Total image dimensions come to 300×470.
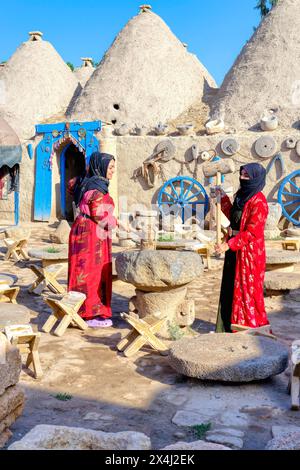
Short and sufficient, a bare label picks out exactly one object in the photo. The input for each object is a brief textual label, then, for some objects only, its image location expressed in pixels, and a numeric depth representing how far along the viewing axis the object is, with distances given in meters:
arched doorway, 15.88
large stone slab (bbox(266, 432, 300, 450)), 2.62
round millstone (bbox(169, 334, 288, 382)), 3.87
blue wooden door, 15.47
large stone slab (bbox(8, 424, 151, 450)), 2.54
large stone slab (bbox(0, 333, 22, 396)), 3.10
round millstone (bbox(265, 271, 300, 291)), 6.75
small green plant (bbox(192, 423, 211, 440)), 3.20
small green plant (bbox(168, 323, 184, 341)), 5.17
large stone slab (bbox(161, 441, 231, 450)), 2.51
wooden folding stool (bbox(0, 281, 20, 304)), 5.77
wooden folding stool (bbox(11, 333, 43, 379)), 4.14
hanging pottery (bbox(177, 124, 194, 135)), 14.05
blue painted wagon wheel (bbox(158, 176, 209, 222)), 13.48
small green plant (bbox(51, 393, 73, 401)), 3.78
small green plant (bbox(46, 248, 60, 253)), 8.35
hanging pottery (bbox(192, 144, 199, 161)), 13.36
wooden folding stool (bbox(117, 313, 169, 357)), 4.69
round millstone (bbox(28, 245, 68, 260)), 8.01
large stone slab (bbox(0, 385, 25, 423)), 3.10
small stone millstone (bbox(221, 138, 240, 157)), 13.00
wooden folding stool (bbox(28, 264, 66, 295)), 6.83
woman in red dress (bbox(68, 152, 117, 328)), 5.54
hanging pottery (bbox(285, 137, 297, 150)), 12.52
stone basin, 4.98
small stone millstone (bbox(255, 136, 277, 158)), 12.70
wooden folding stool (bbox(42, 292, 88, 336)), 5.25
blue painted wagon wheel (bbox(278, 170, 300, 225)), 12.50
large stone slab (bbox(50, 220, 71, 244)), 11.10
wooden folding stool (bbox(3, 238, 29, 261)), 9.38
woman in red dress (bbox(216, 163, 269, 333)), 4.74
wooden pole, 5.22
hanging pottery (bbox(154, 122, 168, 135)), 14.34
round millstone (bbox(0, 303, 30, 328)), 4.40
